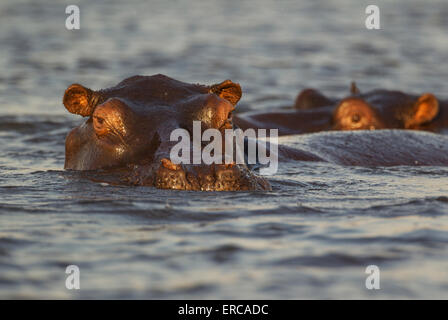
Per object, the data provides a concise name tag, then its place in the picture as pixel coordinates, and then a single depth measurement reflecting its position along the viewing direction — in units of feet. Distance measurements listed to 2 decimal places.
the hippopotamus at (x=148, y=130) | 44.34
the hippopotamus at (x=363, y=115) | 92.38
